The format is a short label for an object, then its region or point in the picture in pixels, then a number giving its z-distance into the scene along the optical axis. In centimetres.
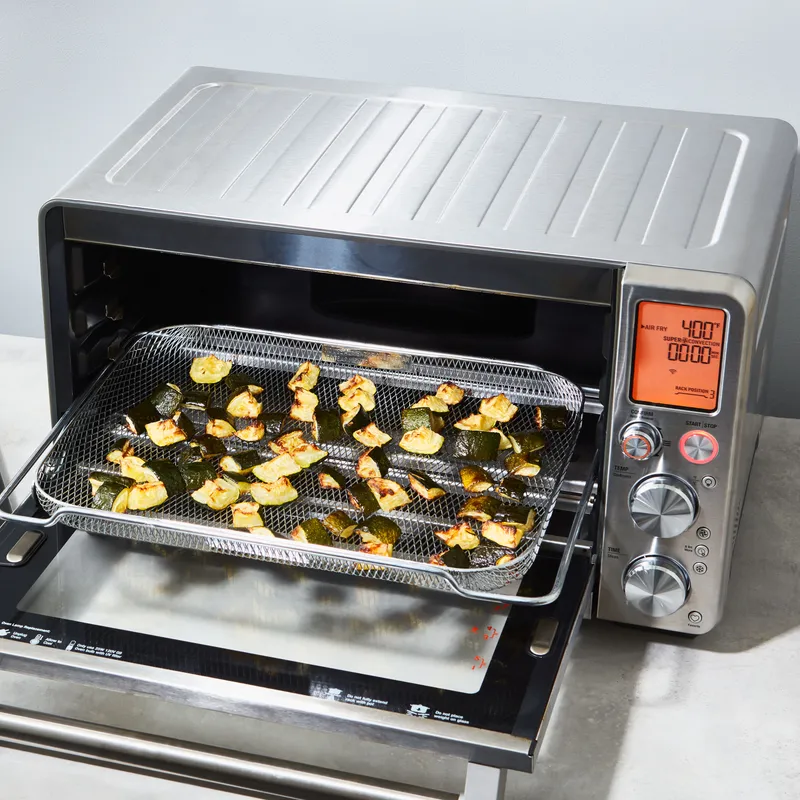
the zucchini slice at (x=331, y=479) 163
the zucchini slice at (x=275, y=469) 164
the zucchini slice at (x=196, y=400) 171
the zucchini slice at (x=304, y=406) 170
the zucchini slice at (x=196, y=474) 162
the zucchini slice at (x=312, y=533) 156
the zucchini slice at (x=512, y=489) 161
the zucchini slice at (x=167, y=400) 170
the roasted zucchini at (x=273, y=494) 161
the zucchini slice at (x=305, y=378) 172
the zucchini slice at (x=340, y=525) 158
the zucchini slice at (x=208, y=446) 167
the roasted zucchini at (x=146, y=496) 159
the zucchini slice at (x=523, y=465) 163
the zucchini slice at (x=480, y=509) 159
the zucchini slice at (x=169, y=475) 161
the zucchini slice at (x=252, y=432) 169
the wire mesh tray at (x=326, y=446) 150
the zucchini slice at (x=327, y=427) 168
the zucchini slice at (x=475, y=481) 163
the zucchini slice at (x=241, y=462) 164
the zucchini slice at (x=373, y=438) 167
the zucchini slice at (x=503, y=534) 155
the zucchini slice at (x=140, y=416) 168
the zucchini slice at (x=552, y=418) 167
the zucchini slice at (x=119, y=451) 165
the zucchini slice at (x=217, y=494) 161
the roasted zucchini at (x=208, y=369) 174
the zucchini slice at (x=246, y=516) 158
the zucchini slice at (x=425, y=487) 162
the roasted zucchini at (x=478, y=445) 165
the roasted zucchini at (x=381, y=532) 157
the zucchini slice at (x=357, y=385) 171
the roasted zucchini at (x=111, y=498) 159
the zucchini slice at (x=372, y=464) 164
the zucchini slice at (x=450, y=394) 169
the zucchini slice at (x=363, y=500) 160
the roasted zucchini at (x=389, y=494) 161
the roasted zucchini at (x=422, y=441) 166
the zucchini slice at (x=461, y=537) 156
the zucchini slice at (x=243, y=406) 171
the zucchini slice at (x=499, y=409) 167
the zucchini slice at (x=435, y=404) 169
